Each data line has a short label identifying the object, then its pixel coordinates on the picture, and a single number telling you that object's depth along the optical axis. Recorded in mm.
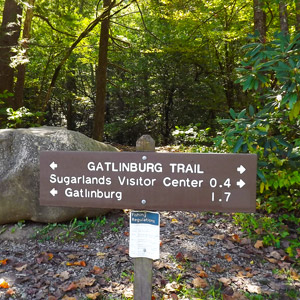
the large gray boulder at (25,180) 4277
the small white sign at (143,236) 2256
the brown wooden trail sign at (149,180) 2082
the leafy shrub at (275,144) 3172
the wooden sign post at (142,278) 2295
